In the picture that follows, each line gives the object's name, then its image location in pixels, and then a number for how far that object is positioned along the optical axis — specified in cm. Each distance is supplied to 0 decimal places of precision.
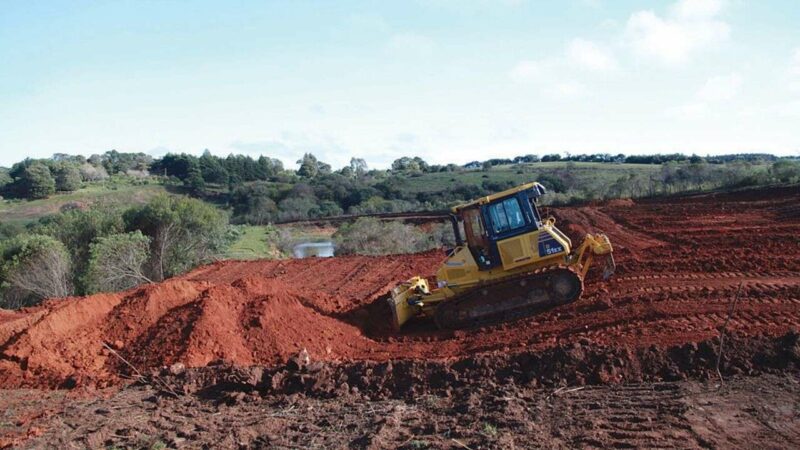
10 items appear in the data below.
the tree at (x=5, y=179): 6021
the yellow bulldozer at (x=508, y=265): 1068
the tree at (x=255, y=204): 5331
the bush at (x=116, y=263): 2012
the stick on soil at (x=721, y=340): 696
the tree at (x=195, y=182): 6588
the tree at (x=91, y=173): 6744
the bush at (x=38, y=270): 2066
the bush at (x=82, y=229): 2384
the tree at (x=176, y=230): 2395
